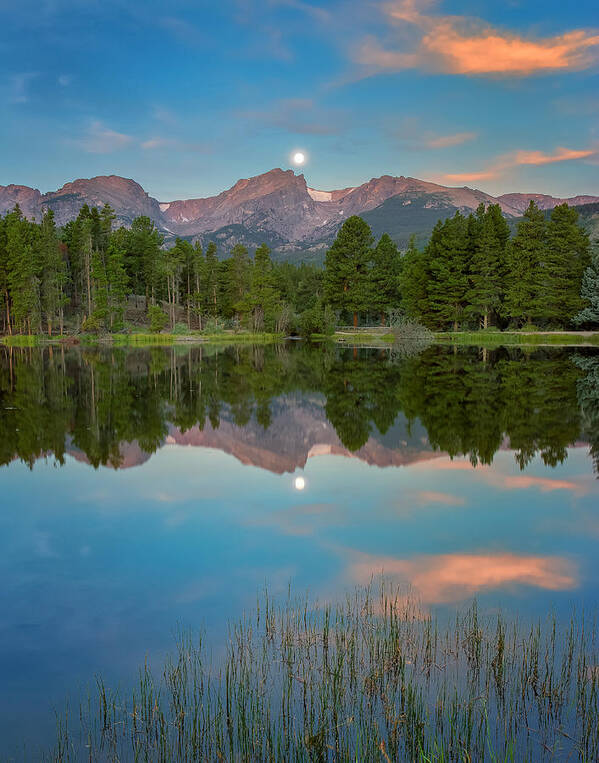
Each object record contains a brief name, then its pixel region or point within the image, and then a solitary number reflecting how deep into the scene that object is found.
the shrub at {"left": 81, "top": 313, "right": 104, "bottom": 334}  78.06
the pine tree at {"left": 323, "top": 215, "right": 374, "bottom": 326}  89.12
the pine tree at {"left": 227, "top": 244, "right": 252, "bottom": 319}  89.88
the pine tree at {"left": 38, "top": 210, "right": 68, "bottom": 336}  79.69
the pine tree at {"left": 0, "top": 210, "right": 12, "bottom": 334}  79.79
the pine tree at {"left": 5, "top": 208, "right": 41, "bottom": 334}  76.00
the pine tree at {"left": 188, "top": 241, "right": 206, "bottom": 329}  94.44
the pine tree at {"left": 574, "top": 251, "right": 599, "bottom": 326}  60.72
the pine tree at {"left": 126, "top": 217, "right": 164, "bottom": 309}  95.19
